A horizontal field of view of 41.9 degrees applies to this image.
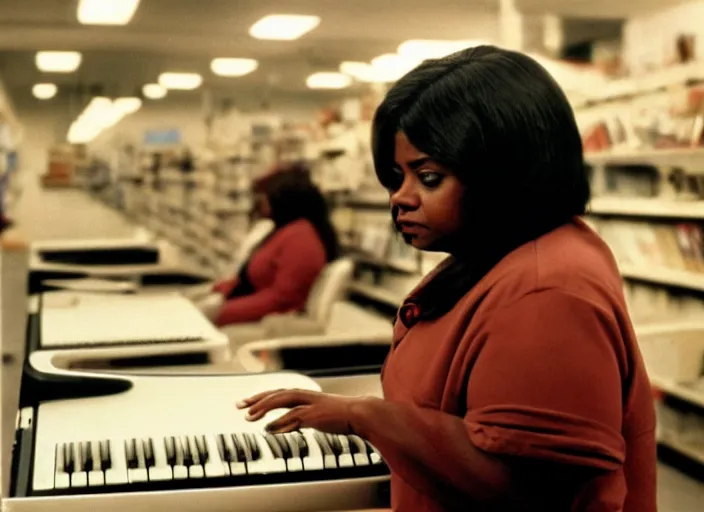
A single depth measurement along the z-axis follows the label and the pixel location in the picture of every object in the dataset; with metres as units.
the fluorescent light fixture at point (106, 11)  6.89
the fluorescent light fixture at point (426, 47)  8.74
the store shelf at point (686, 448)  4.22
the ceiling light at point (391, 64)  9.34
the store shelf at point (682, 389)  4.14
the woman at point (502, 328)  0.90
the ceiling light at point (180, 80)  12.46
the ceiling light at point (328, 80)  12.27
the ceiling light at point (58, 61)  10.20
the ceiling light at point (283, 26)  7.51
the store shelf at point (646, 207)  4.12
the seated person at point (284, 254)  4.87
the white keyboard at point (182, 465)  1.40
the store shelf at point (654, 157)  4.13
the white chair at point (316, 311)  4.35
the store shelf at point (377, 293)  7.81
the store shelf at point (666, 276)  4.20
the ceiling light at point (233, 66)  10.59
